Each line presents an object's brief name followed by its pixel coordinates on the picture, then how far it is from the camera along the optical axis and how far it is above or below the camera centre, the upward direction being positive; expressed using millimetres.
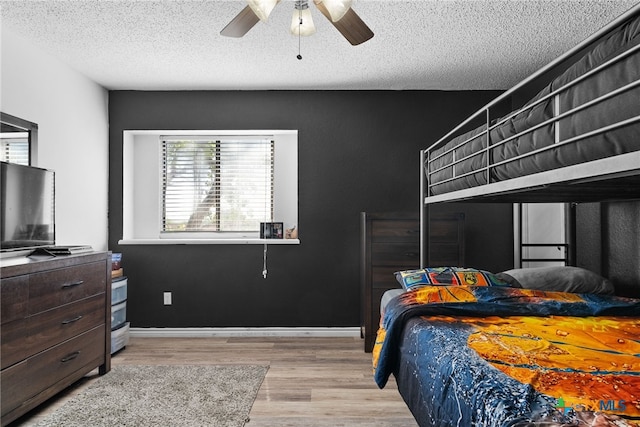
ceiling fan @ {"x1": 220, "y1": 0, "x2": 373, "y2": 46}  2070 +984
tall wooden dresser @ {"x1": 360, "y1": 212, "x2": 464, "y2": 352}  3885 -281
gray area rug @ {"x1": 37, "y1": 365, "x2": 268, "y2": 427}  2486 -1102
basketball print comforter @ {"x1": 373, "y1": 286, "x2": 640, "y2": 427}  1131 -472
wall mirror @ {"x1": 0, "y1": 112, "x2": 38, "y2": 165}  3007 +536
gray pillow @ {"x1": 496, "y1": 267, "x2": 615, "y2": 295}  2883 -409
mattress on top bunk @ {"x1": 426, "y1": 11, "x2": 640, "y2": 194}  1155 +301
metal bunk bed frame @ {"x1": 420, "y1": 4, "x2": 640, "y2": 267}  1151 +134
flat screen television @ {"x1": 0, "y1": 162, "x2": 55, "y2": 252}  2652 +68
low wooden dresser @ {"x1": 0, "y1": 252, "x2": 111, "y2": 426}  2291 -626
